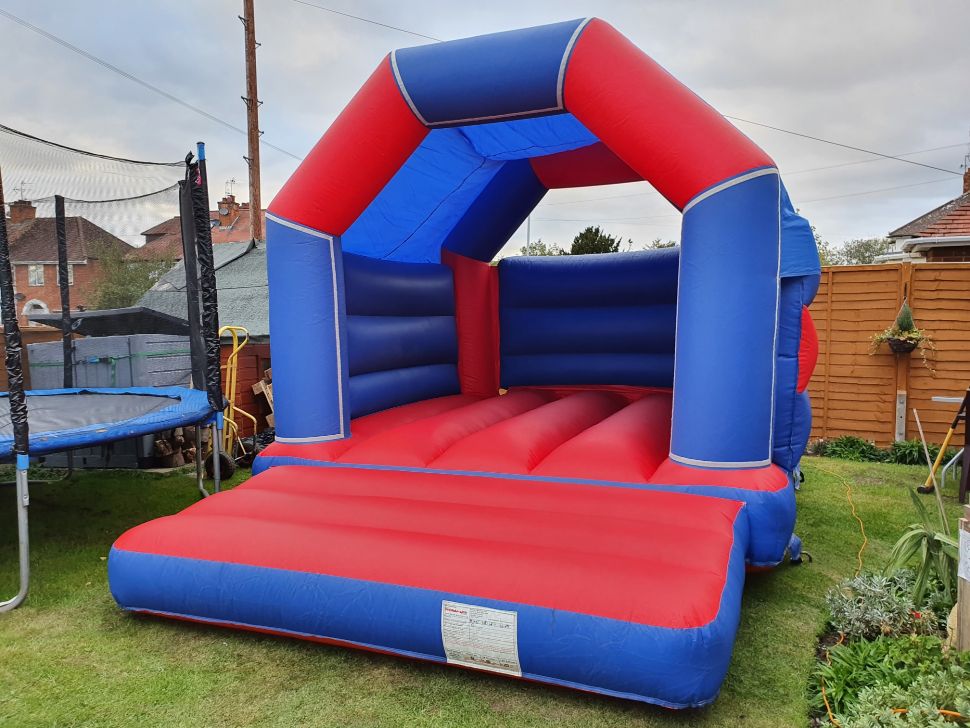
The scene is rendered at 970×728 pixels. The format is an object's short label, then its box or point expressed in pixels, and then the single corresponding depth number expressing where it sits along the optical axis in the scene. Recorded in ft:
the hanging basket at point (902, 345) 15.20
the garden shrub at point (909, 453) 15.24
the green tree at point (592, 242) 59.16
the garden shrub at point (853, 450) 15.67
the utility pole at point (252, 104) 25.45
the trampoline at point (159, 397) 8.12
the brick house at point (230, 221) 46.48
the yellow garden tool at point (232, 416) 13.76
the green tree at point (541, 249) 92.73
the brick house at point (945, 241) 29.60
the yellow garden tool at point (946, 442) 11.71
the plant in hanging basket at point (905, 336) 15.16
